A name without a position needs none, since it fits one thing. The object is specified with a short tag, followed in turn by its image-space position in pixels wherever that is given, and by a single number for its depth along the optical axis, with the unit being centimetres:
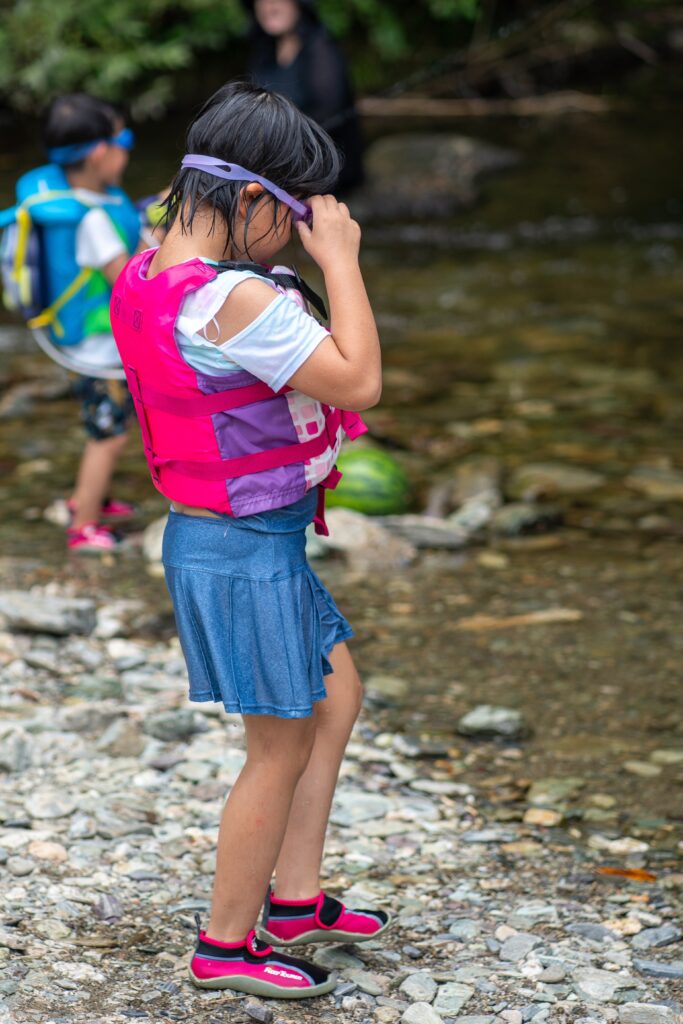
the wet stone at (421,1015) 568
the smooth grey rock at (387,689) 904
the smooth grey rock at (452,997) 577
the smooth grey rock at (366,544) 1130
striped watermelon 1230
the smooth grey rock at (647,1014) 569
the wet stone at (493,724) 859
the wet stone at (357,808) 752
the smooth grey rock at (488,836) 740
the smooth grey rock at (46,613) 952
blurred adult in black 1399
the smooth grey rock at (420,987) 587
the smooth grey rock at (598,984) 589
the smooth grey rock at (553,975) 598
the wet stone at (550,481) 1277
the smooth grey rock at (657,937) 637
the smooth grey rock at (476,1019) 568
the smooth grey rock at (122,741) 801
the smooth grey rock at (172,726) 819
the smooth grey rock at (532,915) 652
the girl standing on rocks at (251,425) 514
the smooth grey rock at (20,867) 664
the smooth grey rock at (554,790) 789
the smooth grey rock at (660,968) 608
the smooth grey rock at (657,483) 1267
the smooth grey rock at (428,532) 1161
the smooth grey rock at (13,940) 591
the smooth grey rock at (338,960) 610
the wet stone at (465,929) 640
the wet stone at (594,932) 641
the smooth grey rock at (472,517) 1191
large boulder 2556
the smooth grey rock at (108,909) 637
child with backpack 1070
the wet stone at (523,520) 1190
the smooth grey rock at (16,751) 764
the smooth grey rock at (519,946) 621
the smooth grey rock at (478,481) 1254
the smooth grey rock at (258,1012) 558
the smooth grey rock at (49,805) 723
